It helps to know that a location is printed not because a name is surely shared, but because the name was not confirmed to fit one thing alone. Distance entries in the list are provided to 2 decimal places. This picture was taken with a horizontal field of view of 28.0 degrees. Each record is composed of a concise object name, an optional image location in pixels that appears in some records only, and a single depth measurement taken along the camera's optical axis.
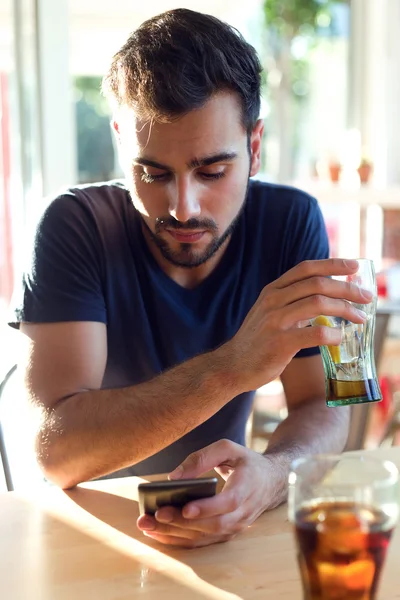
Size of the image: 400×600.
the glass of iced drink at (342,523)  0.69
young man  1.17
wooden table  0.89
